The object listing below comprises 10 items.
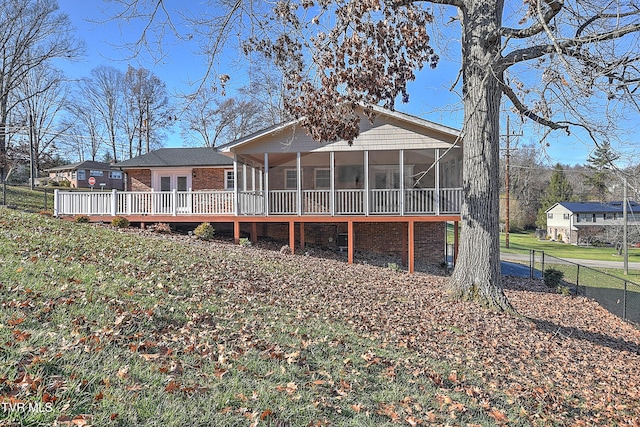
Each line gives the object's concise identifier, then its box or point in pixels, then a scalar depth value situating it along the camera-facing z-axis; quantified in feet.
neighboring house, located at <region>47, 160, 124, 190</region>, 143.13
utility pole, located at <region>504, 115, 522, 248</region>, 93.00
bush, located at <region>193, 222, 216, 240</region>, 45.14
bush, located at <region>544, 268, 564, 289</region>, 46.16
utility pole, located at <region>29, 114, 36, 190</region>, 87.47
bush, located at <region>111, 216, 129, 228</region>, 46.55
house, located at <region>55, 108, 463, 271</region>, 44.70
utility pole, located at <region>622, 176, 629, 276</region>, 83.98
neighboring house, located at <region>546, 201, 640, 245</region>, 158.30
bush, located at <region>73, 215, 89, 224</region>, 44.90
